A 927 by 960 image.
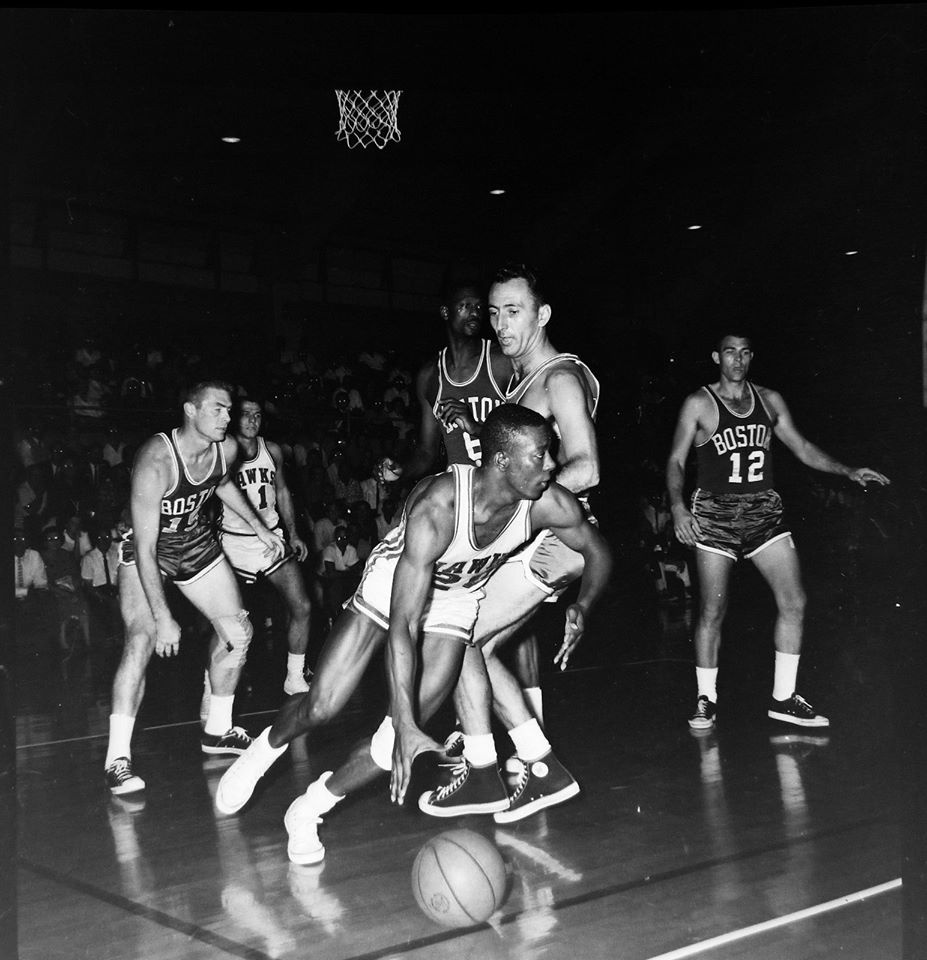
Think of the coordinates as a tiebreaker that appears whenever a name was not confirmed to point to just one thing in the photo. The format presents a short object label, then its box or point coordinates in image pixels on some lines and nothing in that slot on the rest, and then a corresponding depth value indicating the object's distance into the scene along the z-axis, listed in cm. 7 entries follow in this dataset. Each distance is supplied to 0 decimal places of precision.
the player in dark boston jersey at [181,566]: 461
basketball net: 661
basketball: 296
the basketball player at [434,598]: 347
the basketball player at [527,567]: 416
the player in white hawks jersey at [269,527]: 607
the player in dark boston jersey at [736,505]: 555
